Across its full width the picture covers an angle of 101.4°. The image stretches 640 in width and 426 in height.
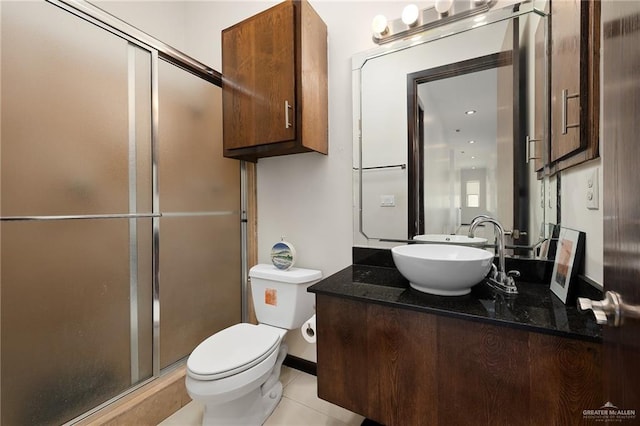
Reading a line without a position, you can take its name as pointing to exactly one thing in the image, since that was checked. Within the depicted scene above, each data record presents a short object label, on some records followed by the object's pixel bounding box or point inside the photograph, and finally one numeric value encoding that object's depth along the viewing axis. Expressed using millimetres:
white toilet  1132
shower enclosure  1062
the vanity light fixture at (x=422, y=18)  1310
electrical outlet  822
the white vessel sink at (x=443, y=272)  950
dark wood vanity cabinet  744
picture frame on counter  913
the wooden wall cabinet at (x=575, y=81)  784
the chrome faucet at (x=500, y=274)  1057
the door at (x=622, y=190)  407
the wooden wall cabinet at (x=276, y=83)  1429
